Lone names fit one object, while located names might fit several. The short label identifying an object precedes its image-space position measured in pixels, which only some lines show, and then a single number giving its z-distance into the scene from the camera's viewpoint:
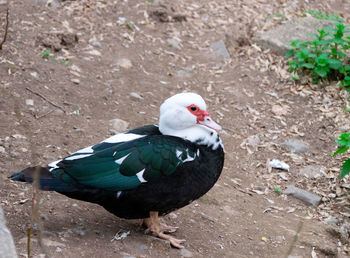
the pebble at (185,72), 12.93
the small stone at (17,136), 8.91
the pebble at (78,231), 6.98
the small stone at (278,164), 10.61
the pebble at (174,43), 13.77
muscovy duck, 6.70
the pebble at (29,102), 10.01
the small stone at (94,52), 12.35
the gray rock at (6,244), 5.43
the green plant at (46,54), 11.48
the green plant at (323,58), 12.76
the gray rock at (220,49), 13.94
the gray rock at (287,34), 14.09
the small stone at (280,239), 8.32
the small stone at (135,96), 11.55
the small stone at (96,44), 12.60
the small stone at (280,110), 12.38
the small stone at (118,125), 10.26
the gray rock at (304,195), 9.79
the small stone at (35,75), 10.77
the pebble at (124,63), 12.40
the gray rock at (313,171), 10.47
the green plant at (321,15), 13.68
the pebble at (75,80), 11.25
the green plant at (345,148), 8.90
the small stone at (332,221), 9.25
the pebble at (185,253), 7.08
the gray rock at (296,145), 11.21
